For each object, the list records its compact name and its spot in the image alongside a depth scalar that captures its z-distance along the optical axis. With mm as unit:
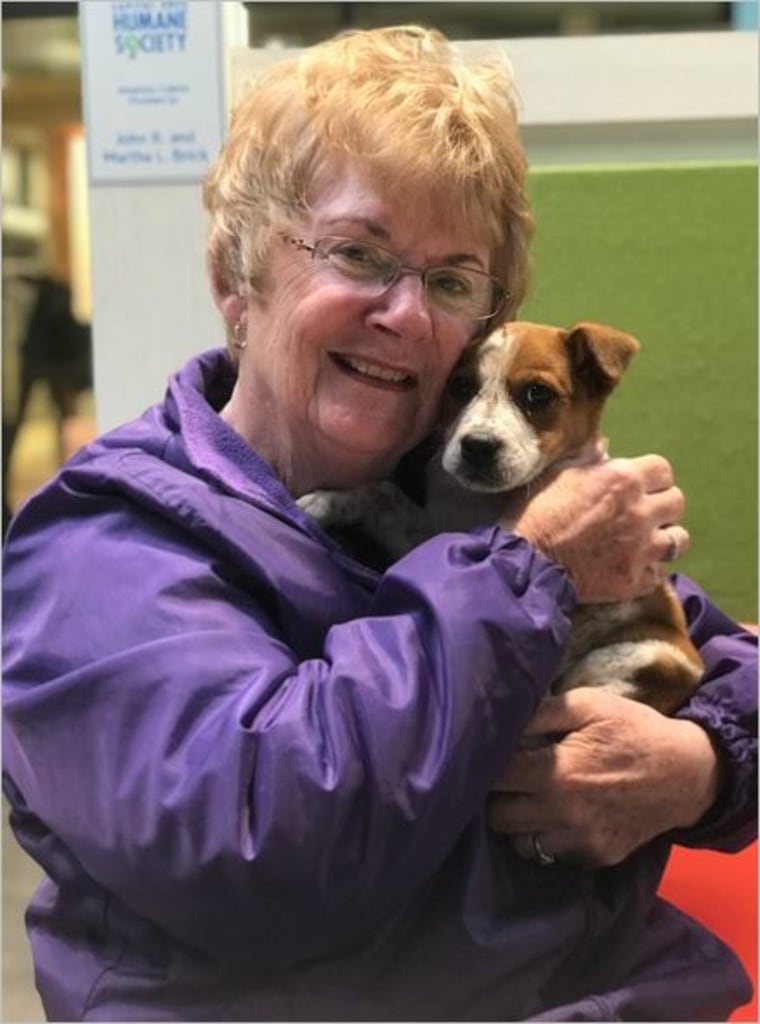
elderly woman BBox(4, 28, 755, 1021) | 946
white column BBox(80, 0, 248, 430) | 2223
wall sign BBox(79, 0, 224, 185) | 2104
